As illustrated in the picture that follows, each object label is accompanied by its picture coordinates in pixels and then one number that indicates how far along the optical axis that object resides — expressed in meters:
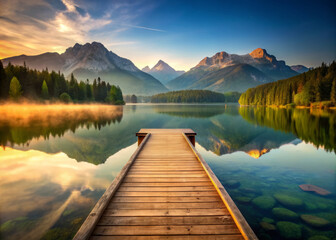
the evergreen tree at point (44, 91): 82.00
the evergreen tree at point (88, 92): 111.62
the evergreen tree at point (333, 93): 65.80
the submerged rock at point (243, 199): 7.86
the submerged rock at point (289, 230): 5.69
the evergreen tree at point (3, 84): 69.91
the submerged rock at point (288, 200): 7.48
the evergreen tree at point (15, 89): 71.02
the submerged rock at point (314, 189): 8.69
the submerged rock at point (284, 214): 6.60
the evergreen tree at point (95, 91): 116.31
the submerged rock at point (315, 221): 6.22
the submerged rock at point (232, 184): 9.46
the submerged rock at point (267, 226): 6.04
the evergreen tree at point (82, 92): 105.31
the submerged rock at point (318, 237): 5.59
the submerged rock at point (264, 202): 7.40
